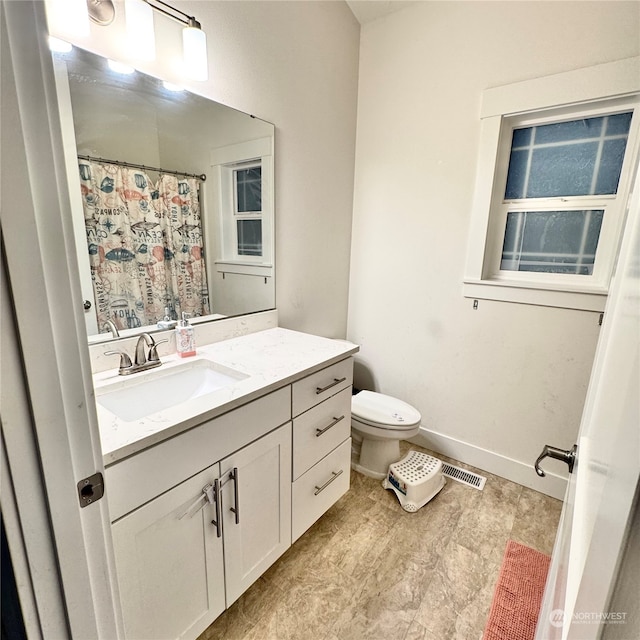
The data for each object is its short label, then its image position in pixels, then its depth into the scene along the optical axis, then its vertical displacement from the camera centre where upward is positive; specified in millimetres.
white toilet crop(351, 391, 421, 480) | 1814 -961
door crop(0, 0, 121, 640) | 378 -162
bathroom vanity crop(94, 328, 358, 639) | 826 -676
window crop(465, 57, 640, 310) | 1579 +243
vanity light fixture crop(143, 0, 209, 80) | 1163 +681
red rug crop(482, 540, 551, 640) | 1205 -1318
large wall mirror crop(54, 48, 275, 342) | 1085 +162
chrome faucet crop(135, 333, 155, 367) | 1200 -381
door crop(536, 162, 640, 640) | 270 -241
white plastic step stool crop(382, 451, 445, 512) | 1741 -1206
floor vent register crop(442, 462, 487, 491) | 1941 -1318
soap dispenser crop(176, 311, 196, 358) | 1351 -390
